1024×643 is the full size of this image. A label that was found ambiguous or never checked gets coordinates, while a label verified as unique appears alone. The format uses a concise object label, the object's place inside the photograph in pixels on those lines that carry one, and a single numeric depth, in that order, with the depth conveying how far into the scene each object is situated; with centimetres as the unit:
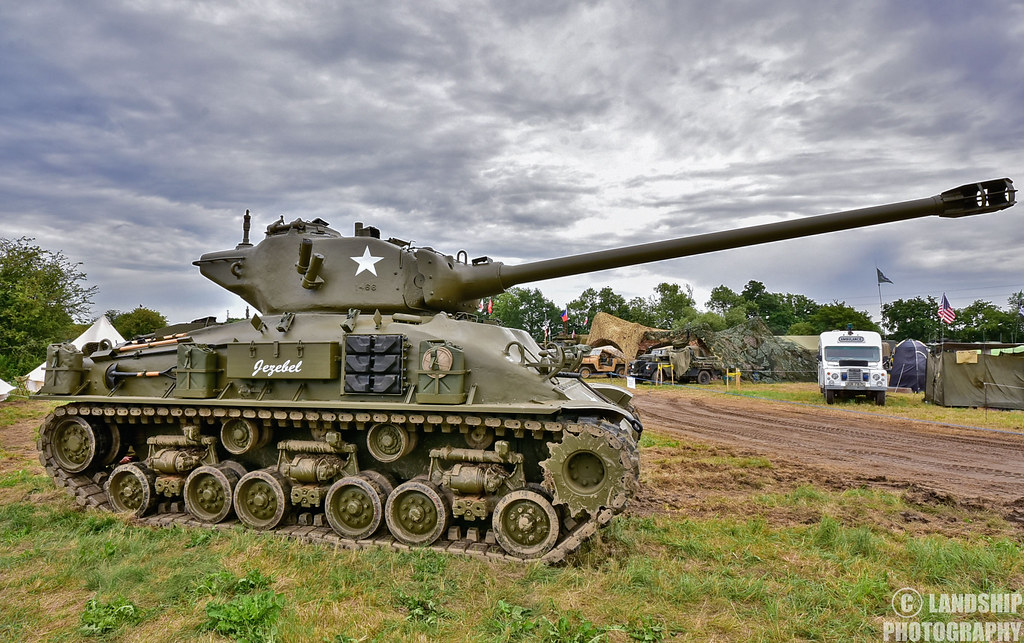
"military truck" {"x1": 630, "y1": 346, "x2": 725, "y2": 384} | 3494
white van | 2320
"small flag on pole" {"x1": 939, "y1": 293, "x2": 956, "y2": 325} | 3266
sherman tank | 658
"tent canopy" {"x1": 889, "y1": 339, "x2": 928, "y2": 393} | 3045
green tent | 2125
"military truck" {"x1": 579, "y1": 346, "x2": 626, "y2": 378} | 3797
